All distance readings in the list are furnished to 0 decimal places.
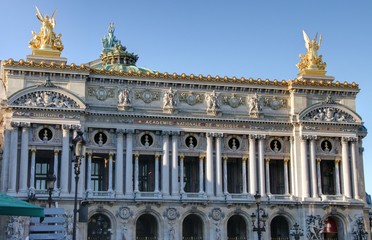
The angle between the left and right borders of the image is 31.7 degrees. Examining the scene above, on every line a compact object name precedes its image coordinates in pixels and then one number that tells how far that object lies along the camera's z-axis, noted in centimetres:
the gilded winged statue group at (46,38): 5866
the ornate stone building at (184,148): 5581
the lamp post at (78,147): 3225
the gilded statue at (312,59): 6525
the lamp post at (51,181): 3515
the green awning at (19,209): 2869
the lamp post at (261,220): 4398
